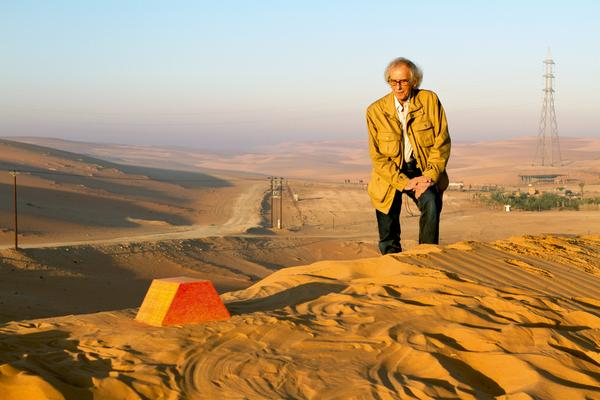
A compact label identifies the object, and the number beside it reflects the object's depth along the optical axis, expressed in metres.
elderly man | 7.04
